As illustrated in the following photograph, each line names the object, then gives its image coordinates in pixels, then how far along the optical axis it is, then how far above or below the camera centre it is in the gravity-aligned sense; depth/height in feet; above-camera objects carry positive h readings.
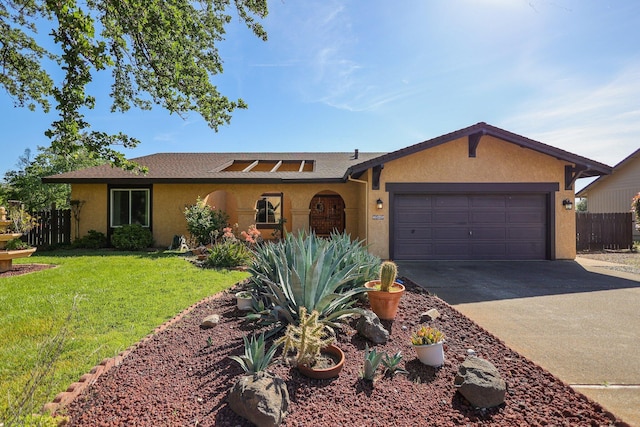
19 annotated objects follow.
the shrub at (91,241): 39.52 -3.43
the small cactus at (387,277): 12.16 -2.54
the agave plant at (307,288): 10.36 -2.65
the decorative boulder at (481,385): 7.49 -4.41
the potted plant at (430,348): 9.29 -4.16
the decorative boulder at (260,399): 6.51 -4.21
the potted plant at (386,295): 12.13 -3.31
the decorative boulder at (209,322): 12.39 -4.49
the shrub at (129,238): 38.14 -2.95
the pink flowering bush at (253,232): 27.85 -1.61
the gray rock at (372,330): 10.55 -4.14
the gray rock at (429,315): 13.08 -4.48
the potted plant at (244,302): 13.71 -4.07
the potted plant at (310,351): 8.07 -3.78
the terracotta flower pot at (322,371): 8.23 -4.38
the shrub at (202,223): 36.50 -0.99
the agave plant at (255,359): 7.95 -3.90
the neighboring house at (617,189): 56.39 +5.31
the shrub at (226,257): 27.27 -3.86
